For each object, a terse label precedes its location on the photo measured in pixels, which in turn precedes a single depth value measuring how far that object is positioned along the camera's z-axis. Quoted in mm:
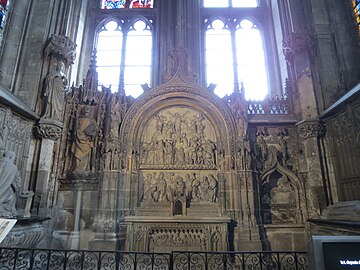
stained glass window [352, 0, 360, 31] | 9461
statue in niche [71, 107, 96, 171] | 8930
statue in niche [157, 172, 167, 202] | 8789
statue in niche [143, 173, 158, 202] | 8805
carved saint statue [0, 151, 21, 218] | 6422
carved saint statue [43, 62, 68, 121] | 8546
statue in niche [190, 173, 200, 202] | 8781
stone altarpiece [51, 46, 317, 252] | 8094
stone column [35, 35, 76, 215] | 8047
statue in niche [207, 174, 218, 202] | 8766
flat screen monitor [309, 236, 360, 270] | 3045
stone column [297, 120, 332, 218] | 8062
